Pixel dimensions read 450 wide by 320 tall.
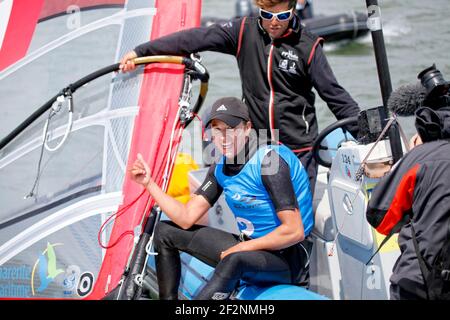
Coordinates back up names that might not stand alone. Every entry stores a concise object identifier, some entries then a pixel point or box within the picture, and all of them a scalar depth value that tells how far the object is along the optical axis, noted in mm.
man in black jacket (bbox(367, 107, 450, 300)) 5008
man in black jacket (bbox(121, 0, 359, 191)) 7430
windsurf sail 7625
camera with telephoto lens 5340
